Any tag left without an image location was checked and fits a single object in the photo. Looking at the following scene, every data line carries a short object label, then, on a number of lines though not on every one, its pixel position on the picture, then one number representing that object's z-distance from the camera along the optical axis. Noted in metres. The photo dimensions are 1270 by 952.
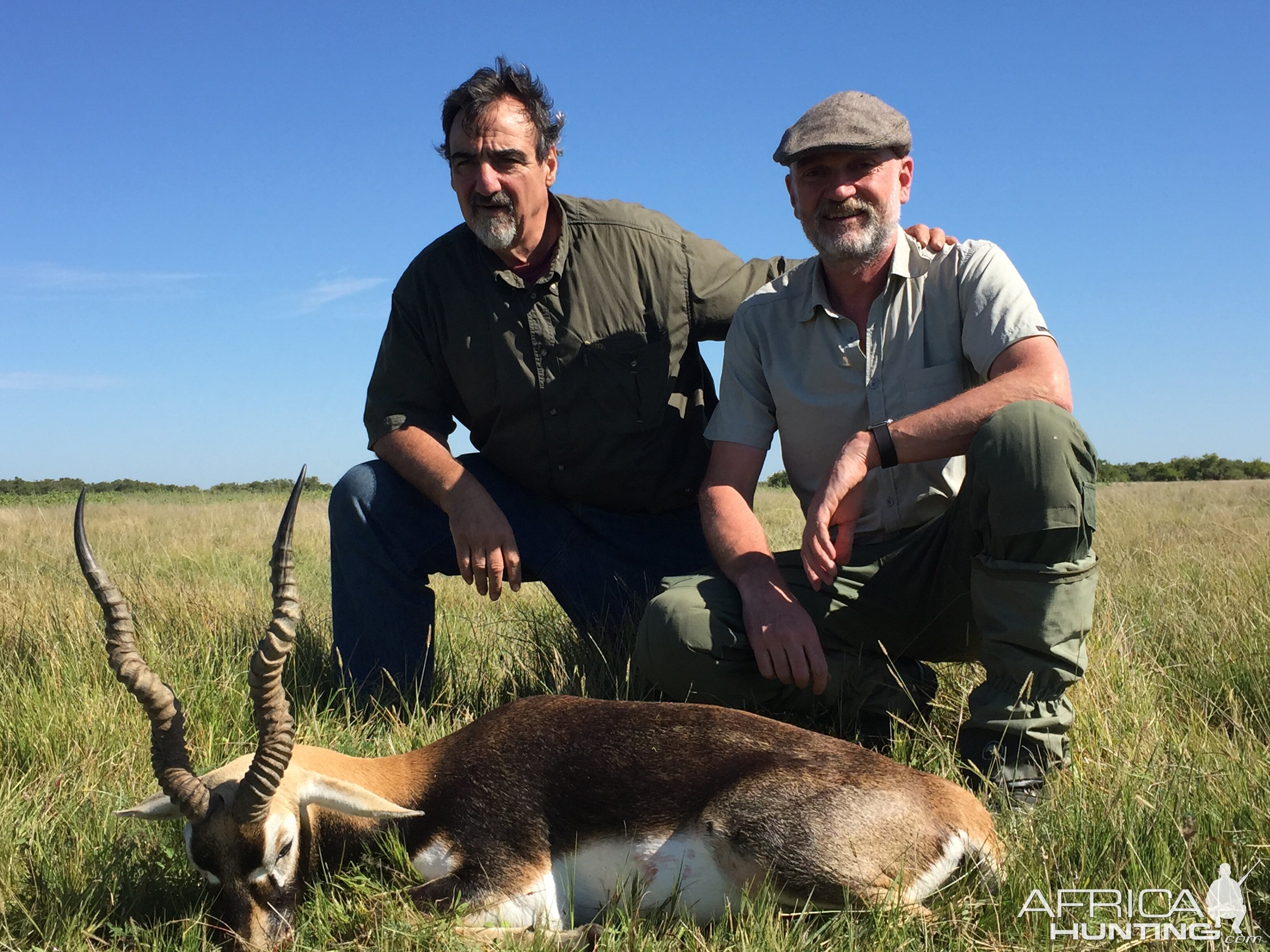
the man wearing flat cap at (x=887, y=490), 3.74
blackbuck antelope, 2.87
